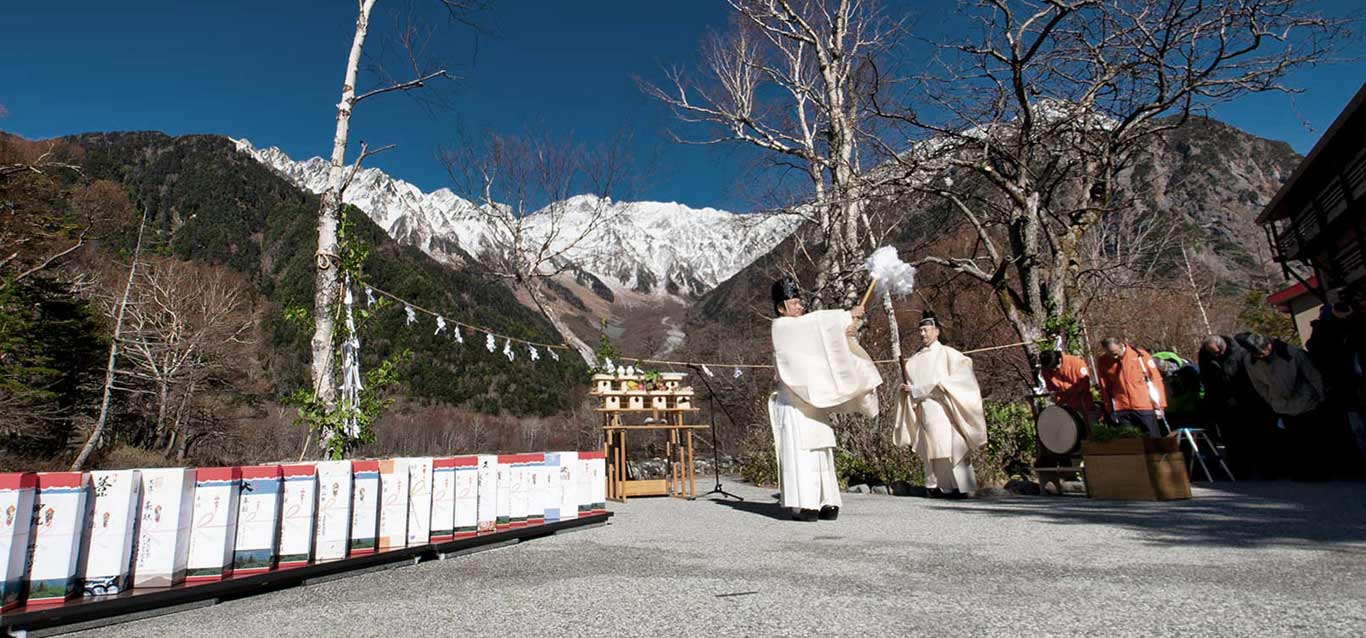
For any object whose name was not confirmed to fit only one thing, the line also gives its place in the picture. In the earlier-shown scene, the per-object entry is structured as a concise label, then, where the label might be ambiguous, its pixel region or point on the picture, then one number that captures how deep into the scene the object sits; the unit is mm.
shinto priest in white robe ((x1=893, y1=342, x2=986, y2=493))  7336
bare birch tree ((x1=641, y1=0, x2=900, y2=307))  11578
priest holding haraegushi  5840
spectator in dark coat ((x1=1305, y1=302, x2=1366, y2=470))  7273
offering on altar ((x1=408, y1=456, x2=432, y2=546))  4152
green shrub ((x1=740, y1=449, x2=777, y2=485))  11398
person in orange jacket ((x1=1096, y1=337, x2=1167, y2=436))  7703
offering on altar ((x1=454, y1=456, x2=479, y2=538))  4562
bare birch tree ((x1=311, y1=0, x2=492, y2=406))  6293
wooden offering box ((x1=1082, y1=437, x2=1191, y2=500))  5883
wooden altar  9281
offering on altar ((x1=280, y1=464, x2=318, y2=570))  3580
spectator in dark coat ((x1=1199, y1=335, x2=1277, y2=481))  7648
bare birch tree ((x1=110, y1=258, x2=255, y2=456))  22344
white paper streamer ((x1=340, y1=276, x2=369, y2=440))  6297
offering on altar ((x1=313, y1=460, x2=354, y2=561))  3701
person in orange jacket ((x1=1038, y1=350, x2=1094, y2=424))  7801
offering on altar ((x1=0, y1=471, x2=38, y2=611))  2693
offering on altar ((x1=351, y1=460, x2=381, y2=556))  3898
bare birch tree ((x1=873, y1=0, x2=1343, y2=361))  8078
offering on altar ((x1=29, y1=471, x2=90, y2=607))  2793
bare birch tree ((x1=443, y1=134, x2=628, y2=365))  14922
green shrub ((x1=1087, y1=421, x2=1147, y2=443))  6445
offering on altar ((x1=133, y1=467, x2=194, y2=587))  3080
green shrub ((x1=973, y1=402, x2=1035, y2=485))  8750
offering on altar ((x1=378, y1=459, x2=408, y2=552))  4023
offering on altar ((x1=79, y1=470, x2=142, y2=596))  2951
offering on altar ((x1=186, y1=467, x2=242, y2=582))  3242
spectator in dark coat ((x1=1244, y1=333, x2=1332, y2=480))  7121
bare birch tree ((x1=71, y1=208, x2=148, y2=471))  17234
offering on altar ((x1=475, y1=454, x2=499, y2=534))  4738
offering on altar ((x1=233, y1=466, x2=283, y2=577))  3424
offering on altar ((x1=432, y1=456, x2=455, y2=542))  4316
